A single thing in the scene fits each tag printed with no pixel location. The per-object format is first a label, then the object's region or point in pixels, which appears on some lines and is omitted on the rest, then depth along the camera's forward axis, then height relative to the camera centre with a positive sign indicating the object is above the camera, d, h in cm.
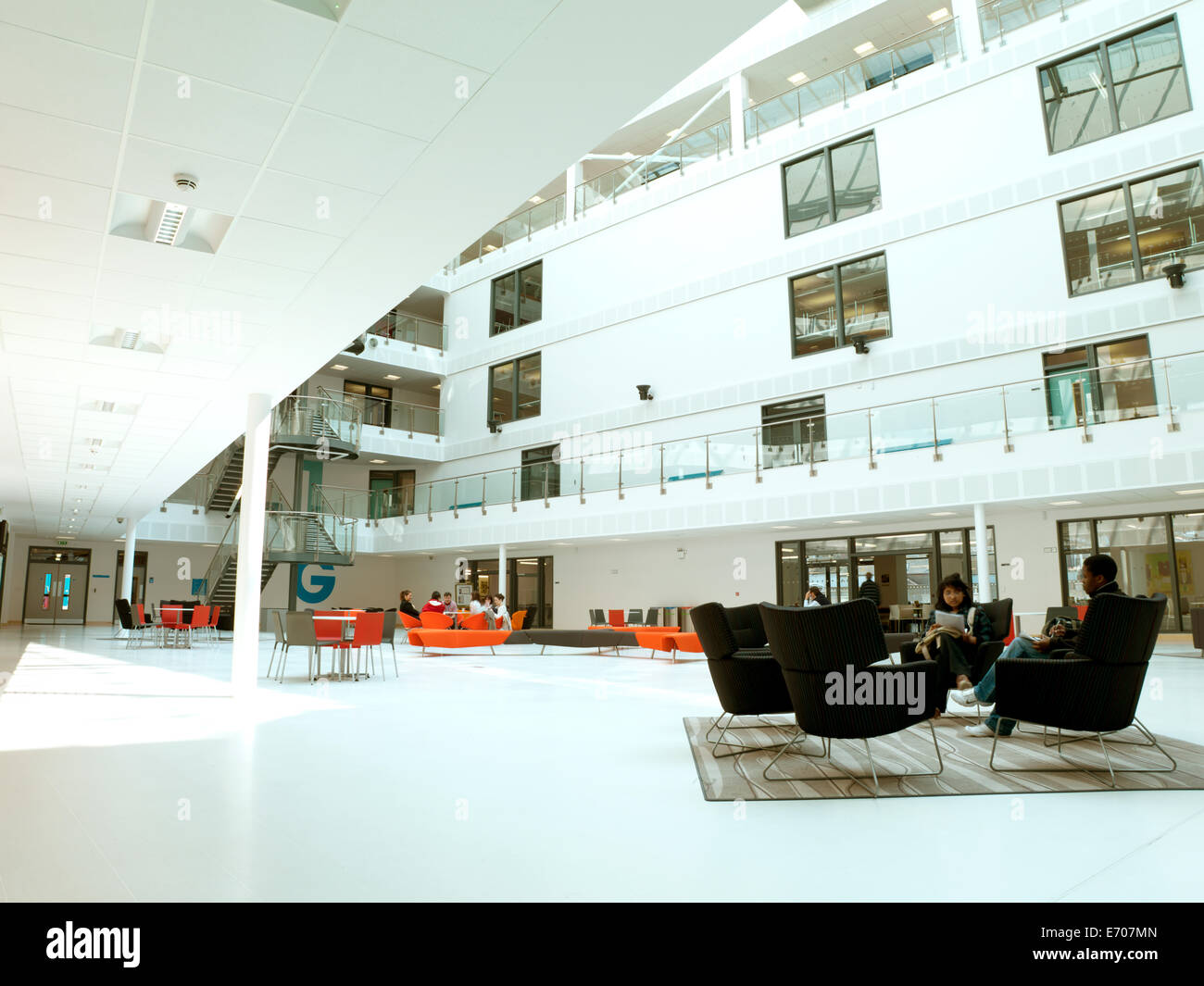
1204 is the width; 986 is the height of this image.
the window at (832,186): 1589 +812
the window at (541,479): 1825 +261
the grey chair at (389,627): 1059 -41
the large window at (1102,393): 1094 +265
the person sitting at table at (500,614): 1523 -37
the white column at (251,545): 800 +54
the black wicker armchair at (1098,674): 409 -45
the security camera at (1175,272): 1209 +466
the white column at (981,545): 1227 +64
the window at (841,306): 1545 +554
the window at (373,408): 2147 +519
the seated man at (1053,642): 486 -36
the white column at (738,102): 1794 +1111
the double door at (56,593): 2403 +24
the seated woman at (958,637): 586 -36
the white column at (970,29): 1478 +1021
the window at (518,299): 2225 +825
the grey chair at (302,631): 938 -40
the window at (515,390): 2184 +563
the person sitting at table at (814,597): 1149 -11
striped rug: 387 -96
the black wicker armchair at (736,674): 484 -50
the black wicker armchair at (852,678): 400 -44
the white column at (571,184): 2162 +1113
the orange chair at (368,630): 947 -40
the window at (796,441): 1399 +263
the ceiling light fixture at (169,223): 466 +219
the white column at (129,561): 1936 +93
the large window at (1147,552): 1241 +51
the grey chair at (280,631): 977 -43
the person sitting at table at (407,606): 1487 -20
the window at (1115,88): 1270 +806
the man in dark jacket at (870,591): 1456 -4
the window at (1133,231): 1227 +556
